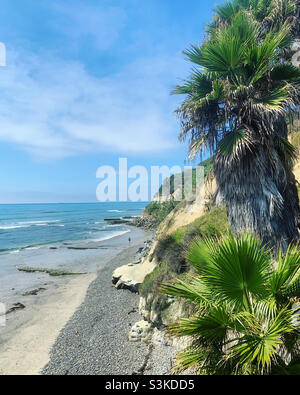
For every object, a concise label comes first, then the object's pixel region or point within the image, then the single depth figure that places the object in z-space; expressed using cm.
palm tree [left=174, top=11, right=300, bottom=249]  616
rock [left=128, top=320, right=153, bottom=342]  905
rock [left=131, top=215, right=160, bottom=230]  6185
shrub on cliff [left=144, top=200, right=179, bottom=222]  5788
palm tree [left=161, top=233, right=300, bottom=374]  260
